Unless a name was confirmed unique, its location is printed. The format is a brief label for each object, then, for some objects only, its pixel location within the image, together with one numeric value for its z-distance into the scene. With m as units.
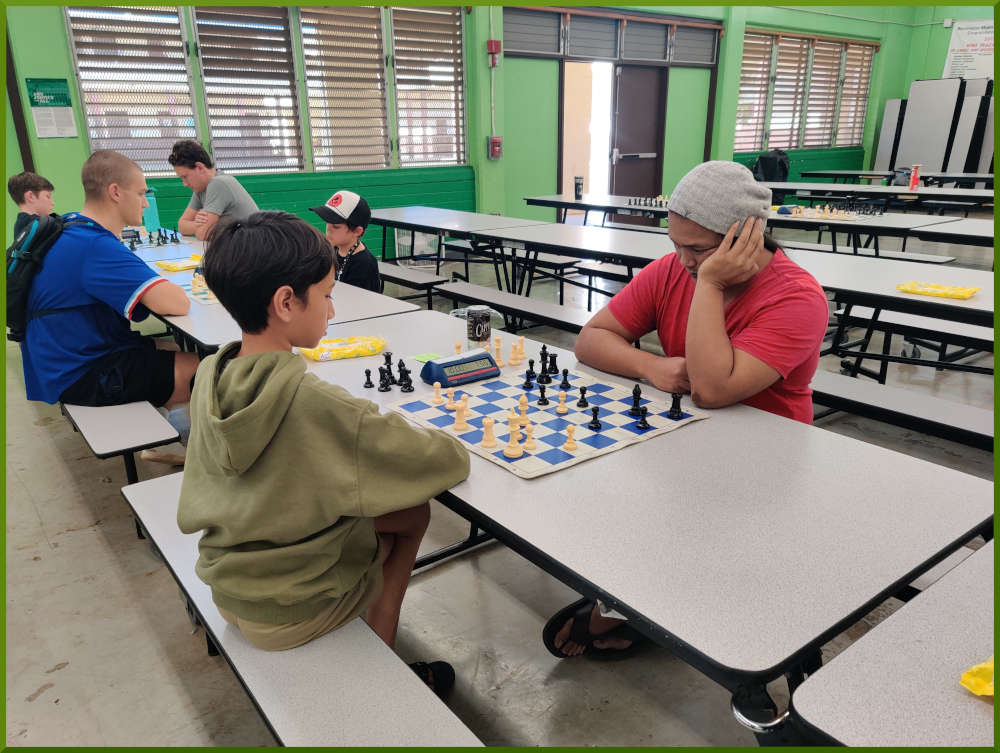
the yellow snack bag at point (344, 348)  2.10
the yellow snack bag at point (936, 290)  2.79
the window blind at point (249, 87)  6.57
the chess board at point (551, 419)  1.42
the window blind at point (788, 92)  11.25
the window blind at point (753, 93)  10.75
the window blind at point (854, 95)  12.34
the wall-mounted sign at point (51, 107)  5.86
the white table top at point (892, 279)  2.71
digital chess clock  1.81
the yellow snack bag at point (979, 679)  0.80
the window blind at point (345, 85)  7.10
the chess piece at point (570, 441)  1.44
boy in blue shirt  2.53
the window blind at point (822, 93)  11.81
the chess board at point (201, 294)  2.97
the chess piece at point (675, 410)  1.60
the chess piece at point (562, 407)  1.64
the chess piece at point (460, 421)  1.55
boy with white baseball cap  3.22
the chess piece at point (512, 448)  1.41
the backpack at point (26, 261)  2.48
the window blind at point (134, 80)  6.02
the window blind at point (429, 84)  7.59
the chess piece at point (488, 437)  1.45
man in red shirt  1.61
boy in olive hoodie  1.14
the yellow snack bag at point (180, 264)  3.68
